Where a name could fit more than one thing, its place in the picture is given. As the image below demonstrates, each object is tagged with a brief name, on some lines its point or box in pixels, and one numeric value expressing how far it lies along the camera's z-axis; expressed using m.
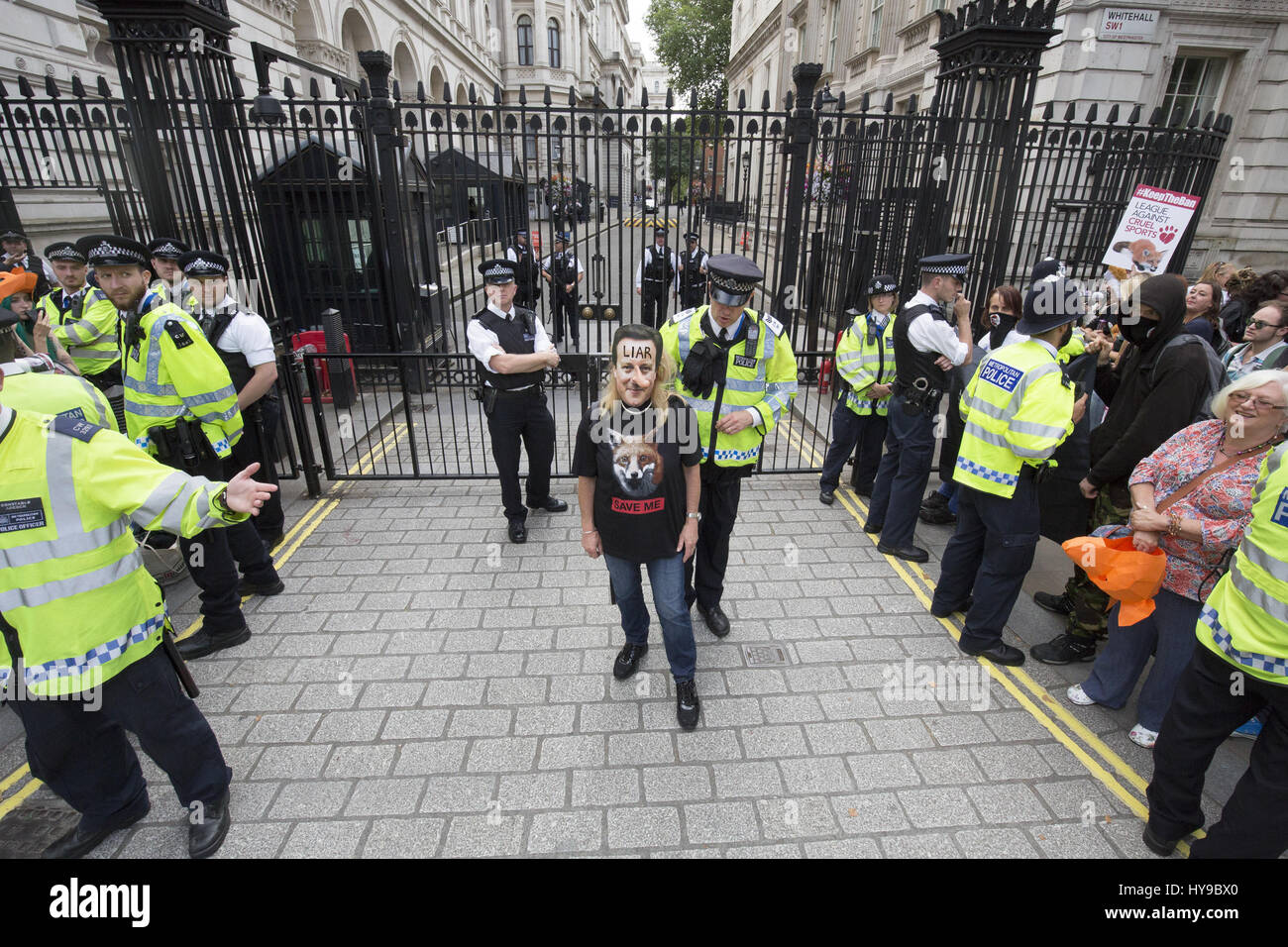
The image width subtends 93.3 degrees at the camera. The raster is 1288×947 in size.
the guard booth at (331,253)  6.98
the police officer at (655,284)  8.50
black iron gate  5.39
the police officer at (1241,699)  2.18
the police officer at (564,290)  8.12
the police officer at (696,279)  6.48
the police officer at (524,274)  7.45
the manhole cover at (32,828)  2.67
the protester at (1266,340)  3.90
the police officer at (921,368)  4.55
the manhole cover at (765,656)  3.84
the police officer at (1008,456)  3.28
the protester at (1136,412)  3.45
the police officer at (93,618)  2.10
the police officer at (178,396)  3.70
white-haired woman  2.61
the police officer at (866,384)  5.27
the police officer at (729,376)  3.47
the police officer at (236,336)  4.24
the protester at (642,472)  2.96
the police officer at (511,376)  4.77
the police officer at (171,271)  4.38
